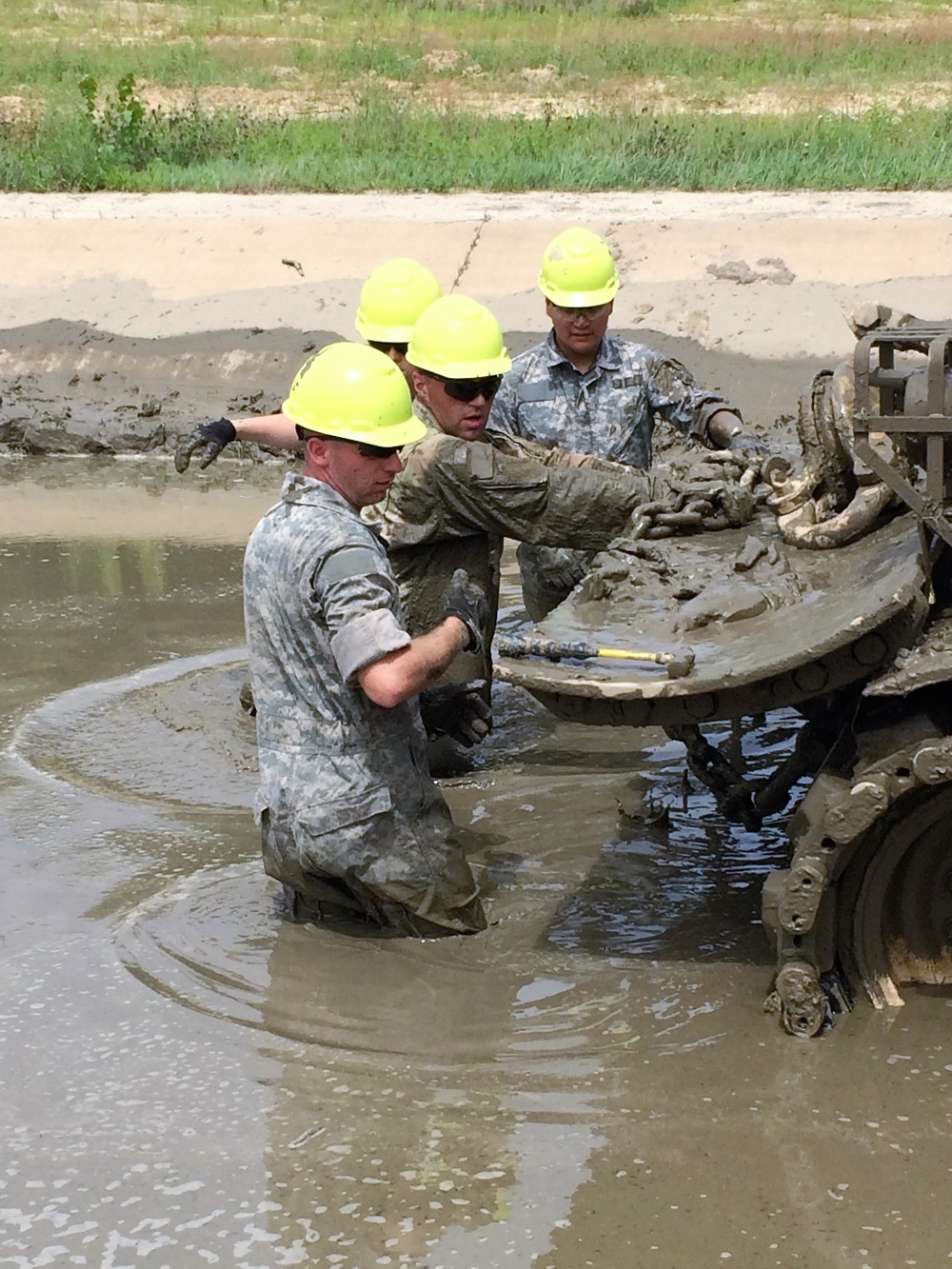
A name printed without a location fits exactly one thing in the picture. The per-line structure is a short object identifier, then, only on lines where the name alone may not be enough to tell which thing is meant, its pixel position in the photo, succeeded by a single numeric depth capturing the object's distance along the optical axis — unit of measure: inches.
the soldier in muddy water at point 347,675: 186.2
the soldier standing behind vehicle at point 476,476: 233.8
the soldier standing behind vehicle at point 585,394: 278.7
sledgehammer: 165.2
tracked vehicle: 163.8
